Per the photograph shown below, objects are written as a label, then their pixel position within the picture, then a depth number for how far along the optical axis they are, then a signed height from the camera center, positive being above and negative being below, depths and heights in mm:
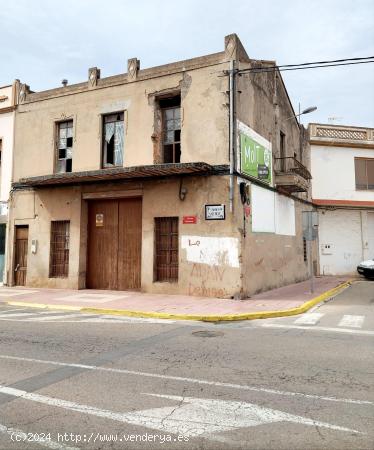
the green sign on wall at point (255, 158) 13953 +3698
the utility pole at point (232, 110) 13227 +4834
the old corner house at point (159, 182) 13445 +2811
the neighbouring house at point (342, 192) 24141 +3905
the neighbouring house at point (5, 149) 18078 +4848
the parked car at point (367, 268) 21891 -647
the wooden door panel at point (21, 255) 17422 +70
